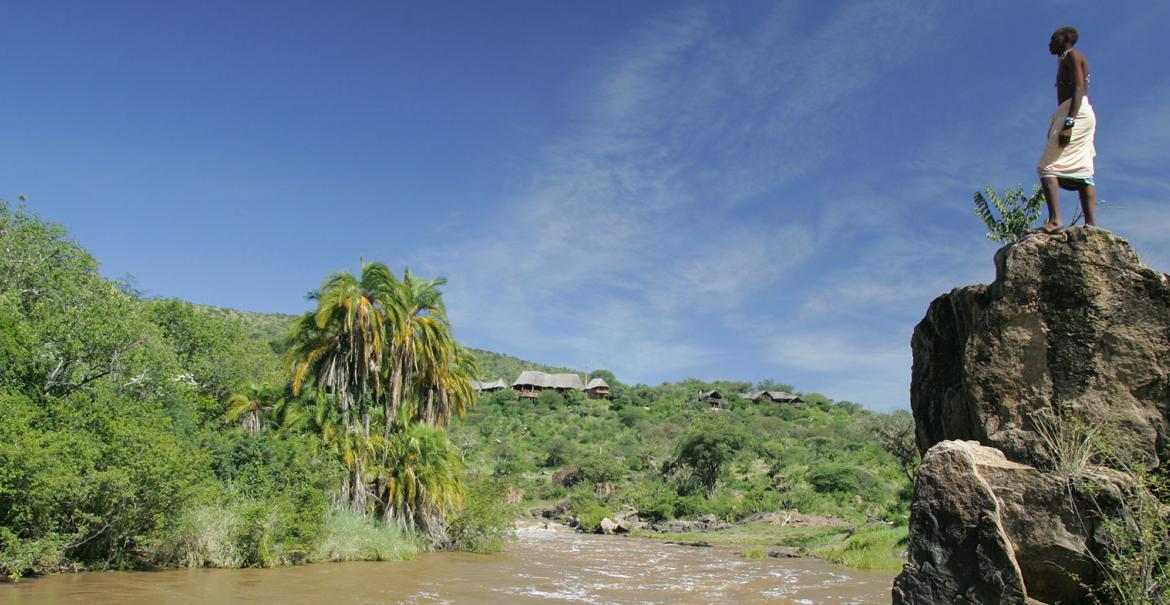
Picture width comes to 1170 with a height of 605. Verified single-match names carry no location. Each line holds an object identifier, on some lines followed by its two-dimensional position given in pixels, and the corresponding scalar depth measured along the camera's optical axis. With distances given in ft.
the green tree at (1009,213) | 42.16
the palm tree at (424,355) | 82.33
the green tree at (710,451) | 166.81
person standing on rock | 25.12
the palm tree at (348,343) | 77.92
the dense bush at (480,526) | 84.89
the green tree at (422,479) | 77.41
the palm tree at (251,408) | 80.33
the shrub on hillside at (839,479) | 154.51
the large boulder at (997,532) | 21.47
